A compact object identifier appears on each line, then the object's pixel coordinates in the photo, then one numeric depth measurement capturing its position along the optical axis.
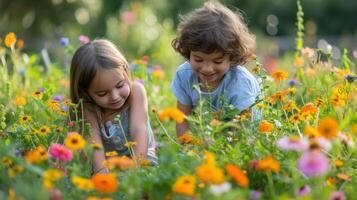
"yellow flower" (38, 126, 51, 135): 2.41
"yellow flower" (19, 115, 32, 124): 2.53
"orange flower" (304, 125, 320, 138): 2.05
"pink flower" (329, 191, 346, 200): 2.02
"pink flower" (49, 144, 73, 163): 2.16
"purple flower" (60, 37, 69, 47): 3.44
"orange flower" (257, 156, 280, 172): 2.01
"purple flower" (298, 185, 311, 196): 2.10
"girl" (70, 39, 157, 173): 2.67
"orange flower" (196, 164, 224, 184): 1.93
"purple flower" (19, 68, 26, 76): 3.55
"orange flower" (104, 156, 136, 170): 2.09
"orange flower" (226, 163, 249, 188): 1.92
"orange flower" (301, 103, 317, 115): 2.39
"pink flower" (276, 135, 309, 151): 1.97
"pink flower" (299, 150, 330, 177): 1.93
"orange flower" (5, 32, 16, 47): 3.08
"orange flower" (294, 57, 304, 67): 3.22
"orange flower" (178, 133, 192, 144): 2.36
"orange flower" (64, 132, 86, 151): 2.12
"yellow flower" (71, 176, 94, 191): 1.99
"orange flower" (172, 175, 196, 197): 1.93
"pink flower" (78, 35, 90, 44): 3.37
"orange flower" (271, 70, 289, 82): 2.63
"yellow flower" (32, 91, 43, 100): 2.63
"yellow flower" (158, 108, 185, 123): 2.11
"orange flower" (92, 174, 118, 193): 1.96
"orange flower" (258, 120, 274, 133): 2.35
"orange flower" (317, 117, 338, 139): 1.94
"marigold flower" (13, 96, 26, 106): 2.76
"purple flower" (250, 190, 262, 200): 2.10
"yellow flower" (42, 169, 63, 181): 1.99
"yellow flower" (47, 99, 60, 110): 2.59
